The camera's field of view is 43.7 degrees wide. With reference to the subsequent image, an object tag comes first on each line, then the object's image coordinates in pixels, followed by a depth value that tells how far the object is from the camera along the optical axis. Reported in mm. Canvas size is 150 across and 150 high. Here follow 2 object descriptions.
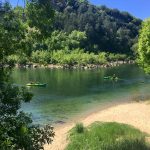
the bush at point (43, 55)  76741
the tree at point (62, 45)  88762
